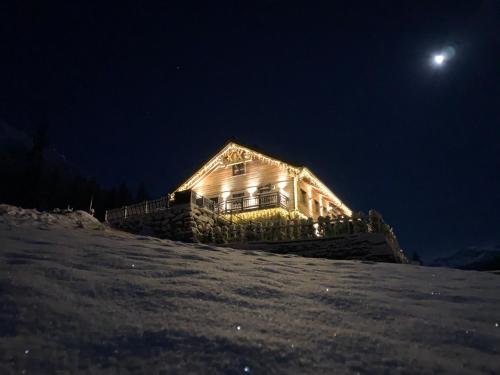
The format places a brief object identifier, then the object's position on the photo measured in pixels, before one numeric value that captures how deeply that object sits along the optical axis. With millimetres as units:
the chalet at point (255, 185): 23719
